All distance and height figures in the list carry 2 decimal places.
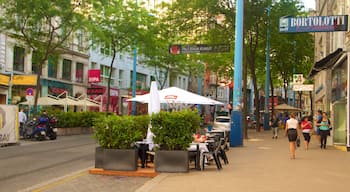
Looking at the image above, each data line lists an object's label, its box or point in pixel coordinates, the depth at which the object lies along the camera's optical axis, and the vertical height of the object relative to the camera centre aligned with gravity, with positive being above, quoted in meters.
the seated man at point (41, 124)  24.66 -0.62
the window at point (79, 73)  48.99 +4.04
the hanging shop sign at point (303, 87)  31.08 +1.94
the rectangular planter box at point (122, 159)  11.67 -1.09
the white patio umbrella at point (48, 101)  33.78 +0.76
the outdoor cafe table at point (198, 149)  12.33 -0.86
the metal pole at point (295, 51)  41.24 +5.77
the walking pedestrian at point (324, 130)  21.50 -0.51
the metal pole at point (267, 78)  30.93 +3.18
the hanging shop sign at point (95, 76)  48.90 +3.71
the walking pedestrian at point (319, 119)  22.85 -0.05
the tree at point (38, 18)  25.05 +5.00
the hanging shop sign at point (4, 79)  34.09 +2.23
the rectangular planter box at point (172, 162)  11.60 -1.12
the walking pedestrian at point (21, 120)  26.33 -0.47
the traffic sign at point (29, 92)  29.14 +1.16
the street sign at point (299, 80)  32.92 +2.55
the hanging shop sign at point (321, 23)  17.41 +3.37
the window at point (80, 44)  48.15 +6.82
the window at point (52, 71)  43.84 +3.71
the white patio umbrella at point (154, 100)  13.92 +0.42
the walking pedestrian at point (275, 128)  30.02 -0.66
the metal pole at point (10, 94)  36.72 +1.30
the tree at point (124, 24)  34.41 +6.39
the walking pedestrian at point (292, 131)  16.34 -0.47
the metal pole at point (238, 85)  21.49 +1.38
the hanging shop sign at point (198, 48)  21.63 +3.00
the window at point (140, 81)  61.64 +4.30
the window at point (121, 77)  58.00 +4.36
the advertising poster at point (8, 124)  20.81 -0.56
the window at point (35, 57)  30.30 +3.42
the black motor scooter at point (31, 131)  24.66 -0.99
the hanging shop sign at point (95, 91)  41.19 +1.86
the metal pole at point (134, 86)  40.34 +2.34
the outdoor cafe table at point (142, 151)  12.45 -0.94
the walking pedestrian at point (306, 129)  21.22 -0.49
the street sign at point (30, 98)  29.03 +0.81
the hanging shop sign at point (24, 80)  35.81 +2.31
